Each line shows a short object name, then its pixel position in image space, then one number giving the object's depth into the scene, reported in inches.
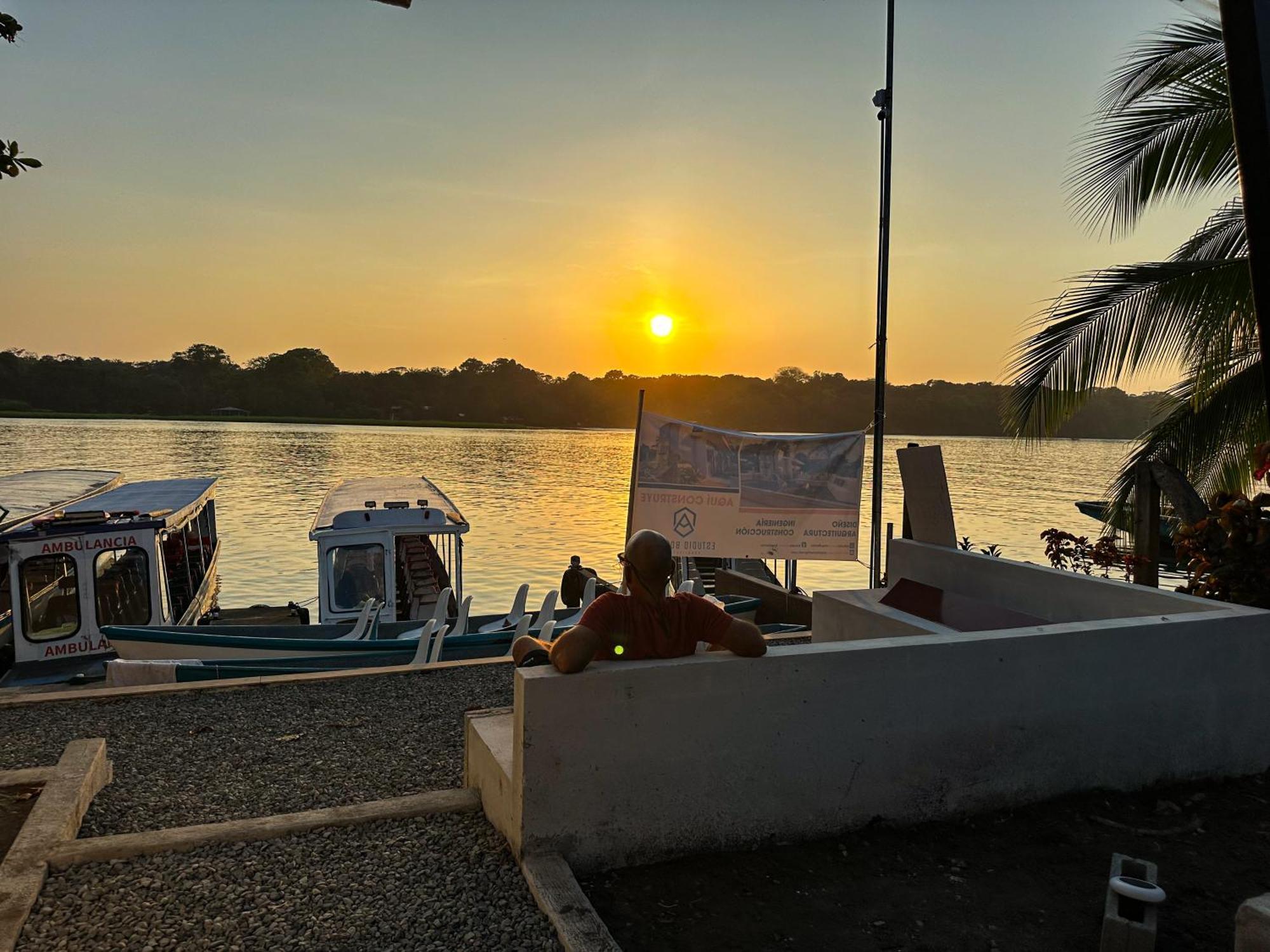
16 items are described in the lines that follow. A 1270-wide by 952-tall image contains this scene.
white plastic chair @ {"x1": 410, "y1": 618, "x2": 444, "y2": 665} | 370.9
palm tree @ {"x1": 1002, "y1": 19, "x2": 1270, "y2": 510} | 372.2
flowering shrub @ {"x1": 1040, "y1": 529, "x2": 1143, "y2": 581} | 385.7
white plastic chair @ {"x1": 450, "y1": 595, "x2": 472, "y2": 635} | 451.8
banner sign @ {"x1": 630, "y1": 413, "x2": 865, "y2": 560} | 465.7
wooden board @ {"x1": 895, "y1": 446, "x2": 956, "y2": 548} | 299.3
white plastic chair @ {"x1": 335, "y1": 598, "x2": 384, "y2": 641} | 442.6
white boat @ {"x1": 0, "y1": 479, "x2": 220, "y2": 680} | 443.2
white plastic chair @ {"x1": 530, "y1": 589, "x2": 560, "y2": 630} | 431.2
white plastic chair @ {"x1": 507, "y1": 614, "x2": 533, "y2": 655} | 414.9
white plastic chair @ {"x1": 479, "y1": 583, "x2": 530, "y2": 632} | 500.4
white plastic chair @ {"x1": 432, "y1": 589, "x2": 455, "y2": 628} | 414.4
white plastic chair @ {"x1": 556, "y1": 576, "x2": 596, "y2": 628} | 465.7
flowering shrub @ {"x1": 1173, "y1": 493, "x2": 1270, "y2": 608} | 222.8
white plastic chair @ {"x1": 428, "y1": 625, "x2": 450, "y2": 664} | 389.7
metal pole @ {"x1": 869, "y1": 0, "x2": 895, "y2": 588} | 514.3
